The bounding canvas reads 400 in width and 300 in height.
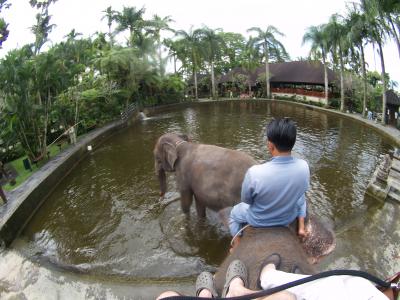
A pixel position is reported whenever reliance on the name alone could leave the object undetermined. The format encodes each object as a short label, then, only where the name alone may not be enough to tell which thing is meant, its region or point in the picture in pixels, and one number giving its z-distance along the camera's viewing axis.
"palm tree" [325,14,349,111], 21.60
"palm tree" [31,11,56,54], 19.48
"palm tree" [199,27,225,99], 35.45
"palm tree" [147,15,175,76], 31.02
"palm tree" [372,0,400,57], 15.27
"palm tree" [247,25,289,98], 33.41
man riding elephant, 2.85
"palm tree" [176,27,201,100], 35.29
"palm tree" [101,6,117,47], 32.79
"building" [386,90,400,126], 18.59
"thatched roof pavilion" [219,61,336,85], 31.12
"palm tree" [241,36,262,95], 34.41
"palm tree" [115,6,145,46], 31.91
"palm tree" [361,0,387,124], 17.20
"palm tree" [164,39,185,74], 35.98
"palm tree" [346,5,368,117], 19.36
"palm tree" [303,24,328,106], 24.88
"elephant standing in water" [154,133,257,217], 6.16
